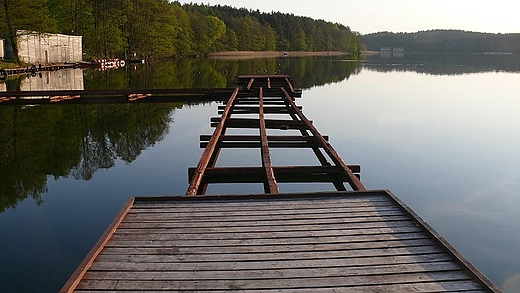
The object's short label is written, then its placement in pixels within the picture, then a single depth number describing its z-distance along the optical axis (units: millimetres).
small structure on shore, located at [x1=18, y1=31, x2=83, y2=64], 42844
